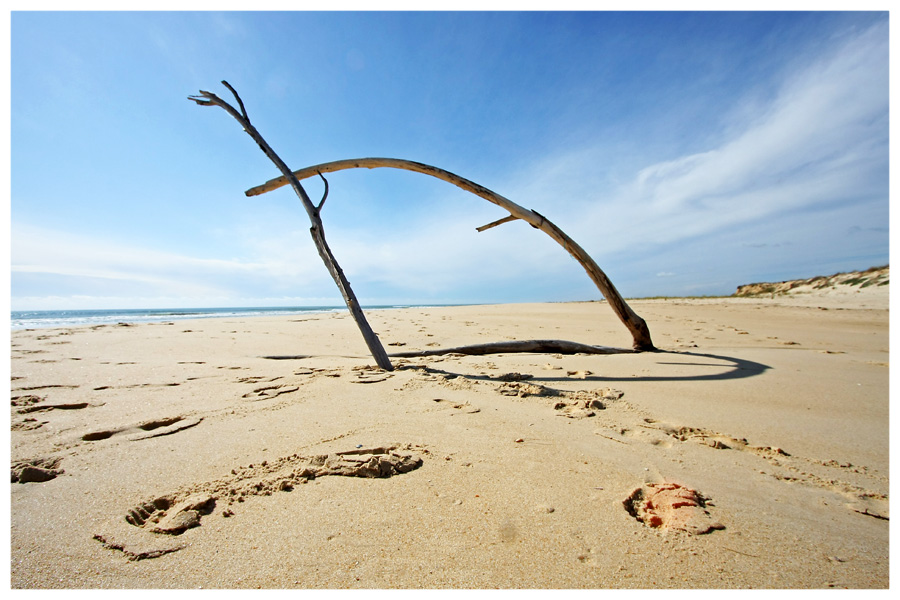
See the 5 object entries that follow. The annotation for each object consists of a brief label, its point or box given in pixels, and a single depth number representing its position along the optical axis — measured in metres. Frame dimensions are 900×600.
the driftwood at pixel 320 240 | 3.47
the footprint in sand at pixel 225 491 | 1.06
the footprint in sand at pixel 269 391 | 2.47
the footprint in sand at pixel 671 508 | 1.12
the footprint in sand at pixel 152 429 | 1.83
